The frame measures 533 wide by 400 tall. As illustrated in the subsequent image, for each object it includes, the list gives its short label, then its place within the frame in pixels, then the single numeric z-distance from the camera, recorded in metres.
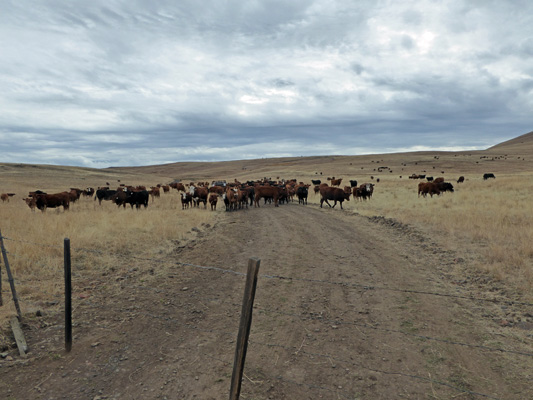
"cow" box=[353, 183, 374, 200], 28.09
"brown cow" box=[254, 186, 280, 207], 26.52
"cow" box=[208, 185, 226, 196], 31.55
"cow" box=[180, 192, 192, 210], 24.00
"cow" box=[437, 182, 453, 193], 30.05
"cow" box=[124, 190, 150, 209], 23.52
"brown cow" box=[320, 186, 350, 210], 24.94
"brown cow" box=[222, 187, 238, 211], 23.90
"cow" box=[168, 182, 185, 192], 40.62
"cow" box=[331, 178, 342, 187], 41.98
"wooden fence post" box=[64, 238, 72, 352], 5.07
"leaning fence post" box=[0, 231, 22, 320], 5.80
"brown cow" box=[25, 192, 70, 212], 19.98
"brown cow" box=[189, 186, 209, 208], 25.09
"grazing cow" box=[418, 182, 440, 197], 28.52
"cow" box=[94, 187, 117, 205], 27.53
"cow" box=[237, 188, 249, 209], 24.65
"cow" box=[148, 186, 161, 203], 31.41
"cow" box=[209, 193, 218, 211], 24.02
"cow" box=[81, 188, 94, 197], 32.24
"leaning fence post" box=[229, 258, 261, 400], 3.25
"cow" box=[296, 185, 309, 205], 28.14
